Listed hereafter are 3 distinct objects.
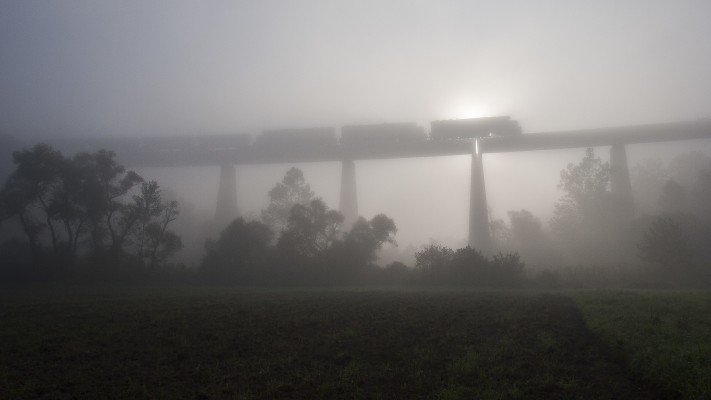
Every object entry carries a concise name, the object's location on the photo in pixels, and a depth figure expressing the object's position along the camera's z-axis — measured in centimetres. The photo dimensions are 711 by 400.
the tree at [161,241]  4931
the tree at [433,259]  4550
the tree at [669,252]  4425
